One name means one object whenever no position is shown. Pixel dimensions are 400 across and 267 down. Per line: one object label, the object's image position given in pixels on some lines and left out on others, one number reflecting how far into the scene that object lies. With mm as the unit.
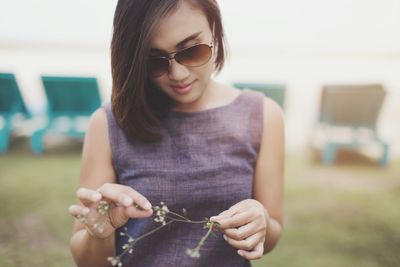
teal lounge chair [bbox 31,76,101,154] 4430
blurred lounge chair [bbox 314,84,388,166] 4293
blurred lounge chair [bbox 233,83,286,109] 4270
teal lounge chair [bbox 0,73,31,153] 4288
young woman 1092
